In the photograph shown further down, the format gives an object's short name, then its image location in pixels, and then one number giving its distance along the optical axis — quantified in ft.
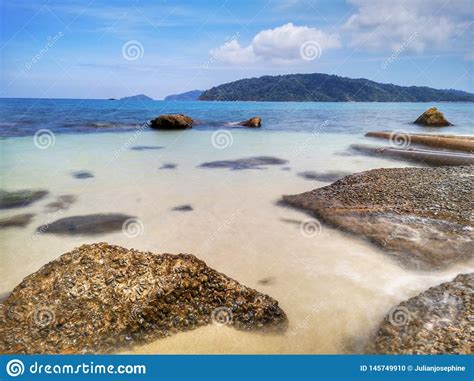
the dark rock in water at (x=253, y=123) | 145.79
